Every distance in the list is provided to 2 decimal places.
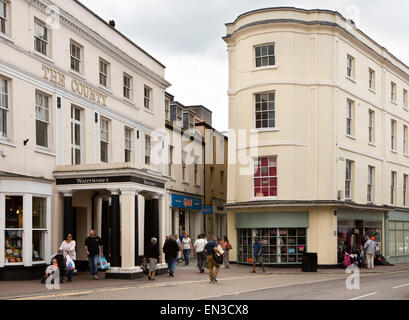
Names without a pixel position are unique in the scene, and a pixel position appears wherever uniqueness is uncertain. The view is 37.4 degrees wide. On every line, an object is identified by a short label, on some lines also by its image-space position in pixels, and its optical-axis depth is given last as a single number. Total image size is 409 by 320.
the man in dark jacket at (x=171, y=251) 23.45
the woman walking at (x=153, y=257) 21.66
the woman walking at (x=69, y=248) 20.16
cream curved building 30.66
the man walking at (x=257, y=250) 27.69
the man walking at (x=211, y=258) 21.44
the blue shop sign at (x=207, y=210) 37.84
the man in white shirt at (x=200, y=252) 26.52
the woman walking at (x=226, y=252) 28.69
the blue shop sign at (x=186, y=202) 37.75
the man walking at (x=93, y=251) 21.20
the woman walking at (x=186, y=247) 32.38
